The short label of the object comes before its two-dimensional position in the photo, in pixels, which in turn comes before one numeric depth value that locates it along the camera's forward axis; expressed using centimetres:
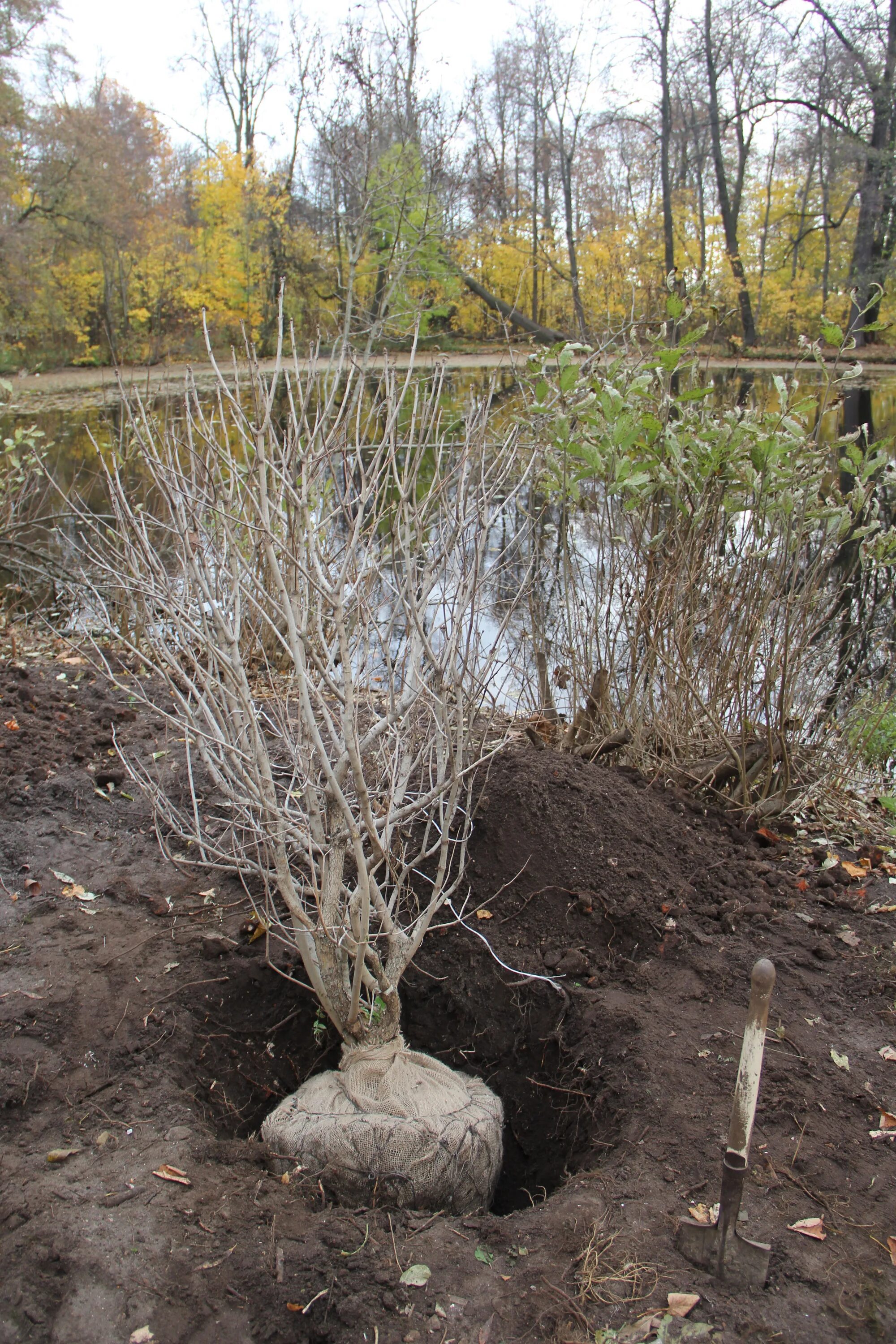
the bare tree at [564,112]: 2973
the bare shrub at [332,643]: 228
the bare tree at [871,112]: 2503
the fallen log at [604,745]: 411
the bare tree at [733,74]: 2722
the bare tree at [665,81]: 2741
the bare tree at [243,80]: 3459
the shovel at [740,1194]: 173
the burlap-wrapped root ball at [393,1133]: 231
